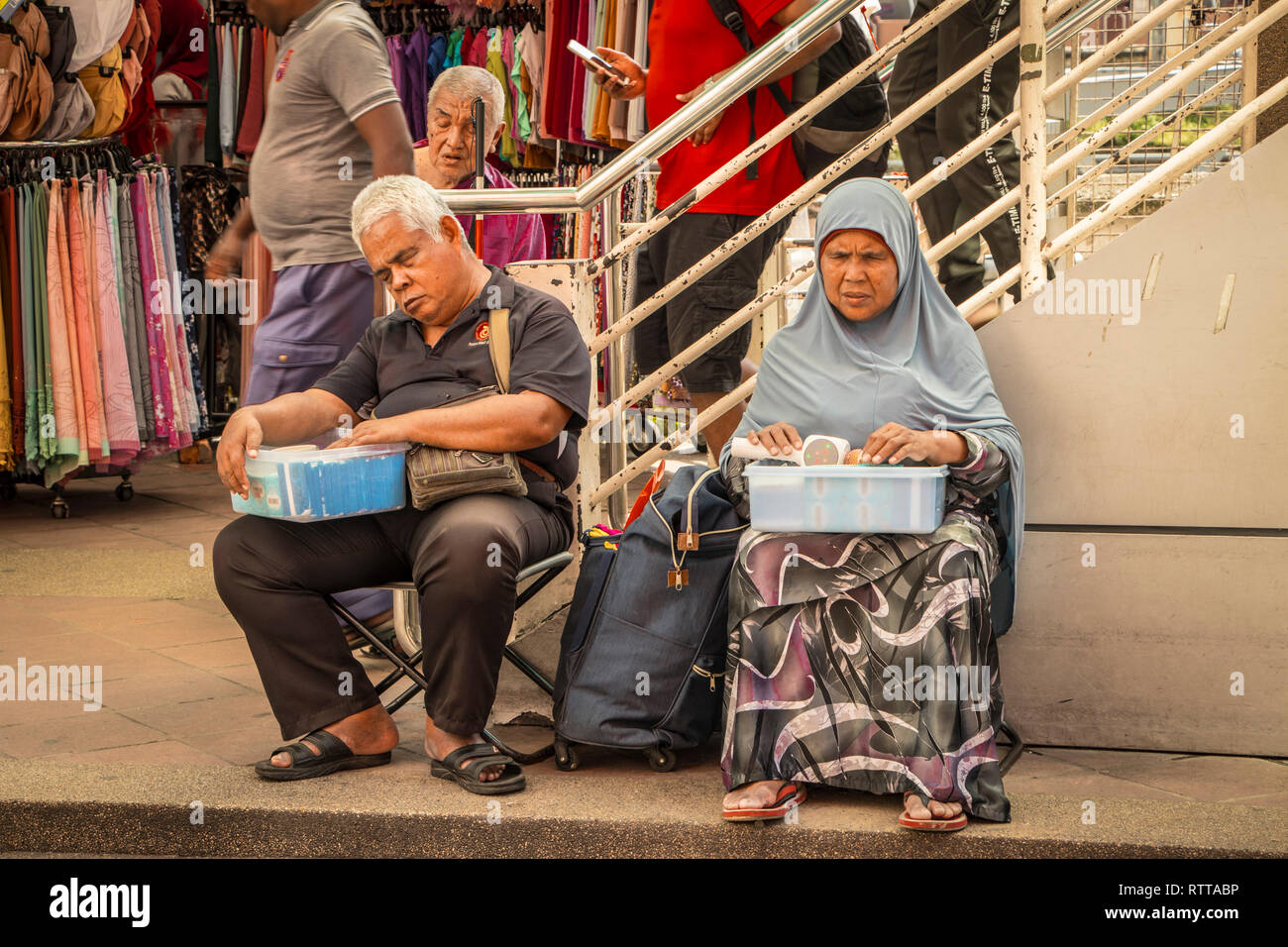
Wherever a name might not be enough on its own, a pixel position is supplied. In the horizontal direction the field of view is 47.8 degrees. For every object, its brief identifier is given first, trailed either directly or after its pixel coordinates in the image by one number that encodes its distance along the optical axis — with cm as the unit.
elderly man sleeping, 322
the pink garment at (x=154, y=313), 667
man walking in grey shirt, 392
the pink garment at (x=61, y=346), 629
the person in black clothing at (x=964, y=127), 422
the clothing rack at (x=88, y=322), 629
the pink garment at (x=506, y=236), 558
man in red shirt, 421
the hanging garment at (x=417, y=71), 704
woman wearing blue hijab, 298
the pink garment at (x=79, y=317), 636
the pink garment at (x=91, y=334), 639
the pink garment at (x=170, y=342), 671
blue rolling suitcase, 332
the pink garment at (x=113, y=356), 644
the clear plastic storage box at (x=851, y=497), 291
